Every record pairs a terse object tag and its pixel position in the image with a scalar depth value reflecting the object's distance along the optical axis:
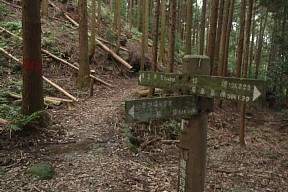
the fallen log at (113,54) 15.92
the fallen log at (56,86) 9.50
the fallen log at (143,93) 11.04
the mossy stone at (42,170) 4.61
